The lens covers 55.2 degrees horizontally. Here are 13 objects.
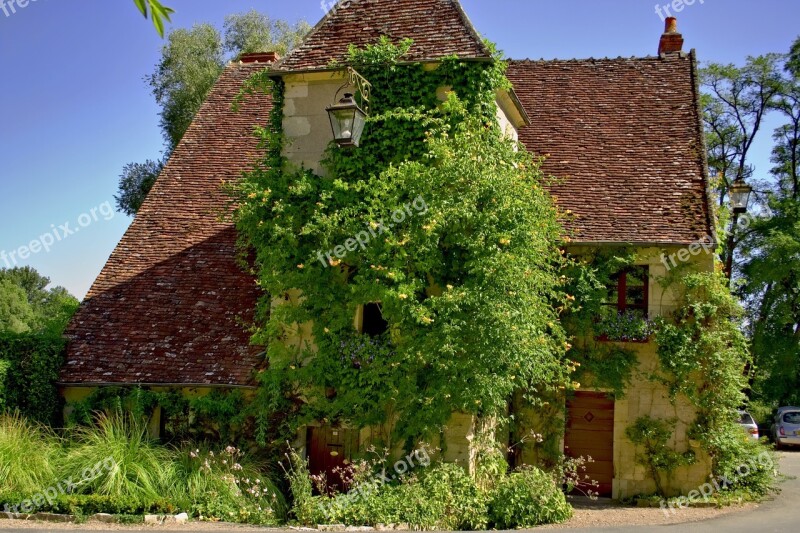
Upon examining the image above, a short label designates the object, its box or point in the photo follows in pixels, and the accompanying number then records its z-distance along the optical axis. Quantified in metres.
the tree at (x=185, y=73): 24.22
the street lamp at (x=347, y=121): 12.08
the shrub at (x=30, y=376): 13.76
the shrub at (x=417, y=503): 11.38
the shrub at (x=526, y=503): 11.80
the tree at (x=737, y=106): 30.27
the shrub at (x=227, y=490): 11.65
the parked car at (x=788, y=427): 25.31
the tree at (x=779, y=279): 25.95
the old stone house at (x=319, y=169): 14.04
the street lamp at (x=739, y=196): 15.78
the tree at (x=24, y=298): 54.84
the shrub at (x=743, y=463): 14.16
